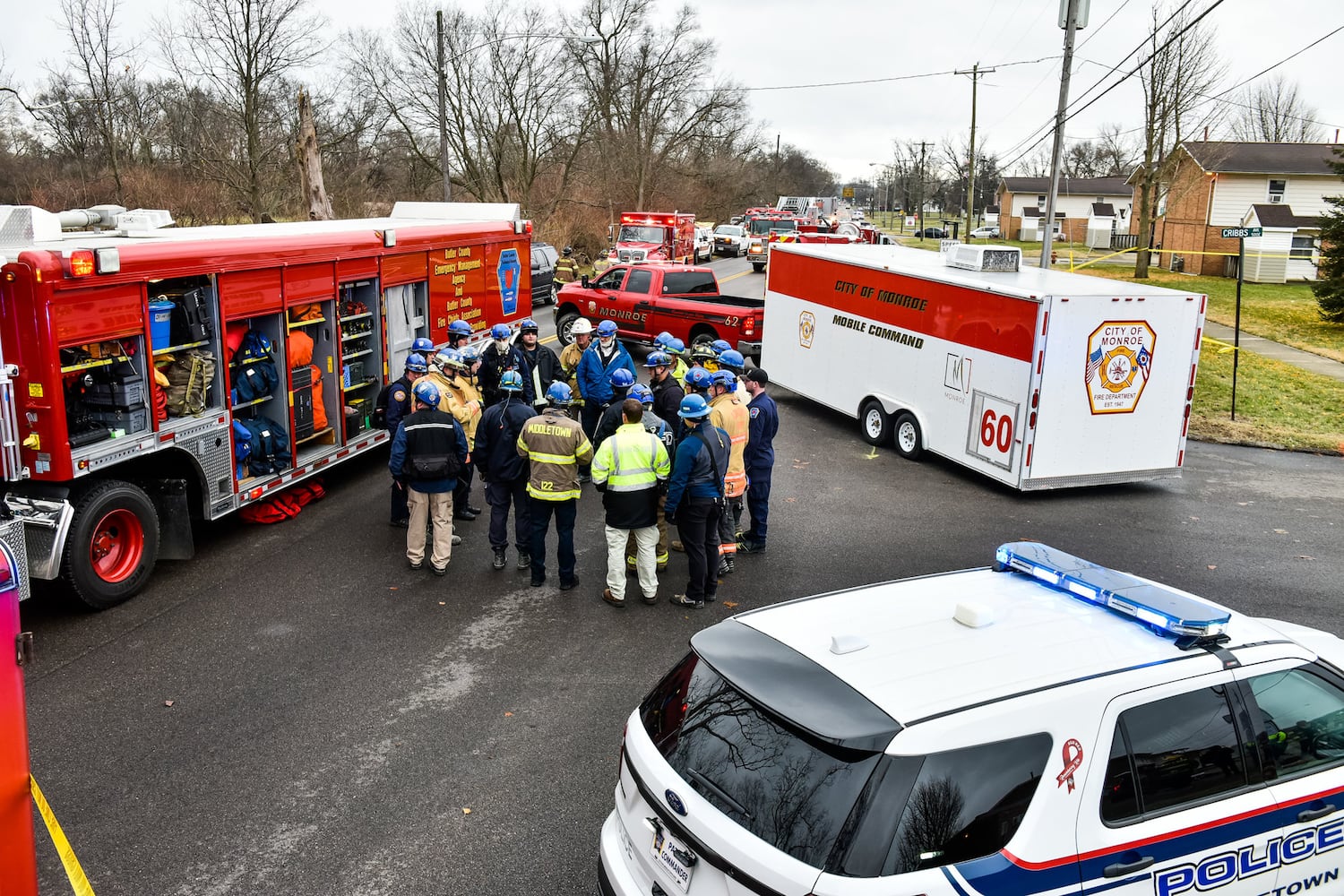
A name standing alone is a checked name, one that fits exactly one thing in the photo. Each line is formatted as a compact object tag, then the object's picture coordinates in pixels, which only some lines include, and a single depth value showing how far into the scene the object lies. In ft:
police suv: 10.46
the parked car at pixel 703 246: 162.09
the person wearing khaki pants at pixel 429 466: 29.07
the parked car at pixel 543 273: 92.48
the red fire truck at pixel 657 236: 127.85
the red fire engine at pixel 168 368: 24.56
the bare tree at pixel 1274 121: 278.67
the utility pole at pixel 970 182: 168.45
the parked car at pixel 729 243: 185.68
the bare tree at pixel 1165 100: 124.98
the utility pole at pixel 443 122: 102.37
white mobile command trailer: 37.68
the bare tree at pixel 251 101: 108.88
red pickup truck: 63.46
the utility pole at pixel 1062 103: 69.46
